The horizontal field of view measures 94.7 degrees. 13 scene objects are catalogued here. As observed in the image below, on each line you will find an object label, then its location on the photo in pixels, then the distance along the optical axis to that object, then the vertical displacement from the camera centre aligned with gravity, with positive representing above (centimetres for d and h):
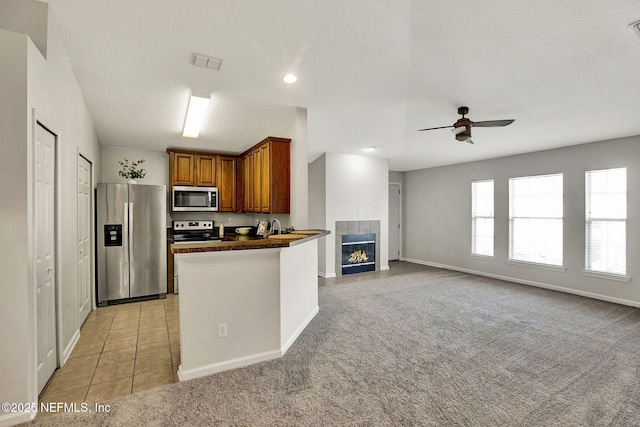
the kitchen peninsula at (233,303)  233 -78
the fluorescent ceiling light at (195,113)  298 +114
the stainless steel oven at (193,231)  527 -36
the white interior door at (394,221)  823 -28
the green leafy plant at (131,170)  483 +74
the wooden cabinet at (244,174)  386 +64
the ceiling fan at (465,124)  311 +94
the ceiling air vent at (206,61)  227 +120
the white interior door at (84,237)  318 -29
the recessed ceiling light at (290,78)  259 +119
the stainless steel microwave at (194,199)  521 +24
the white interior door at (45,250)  198 -27
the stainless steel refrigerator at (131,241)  421 -43
